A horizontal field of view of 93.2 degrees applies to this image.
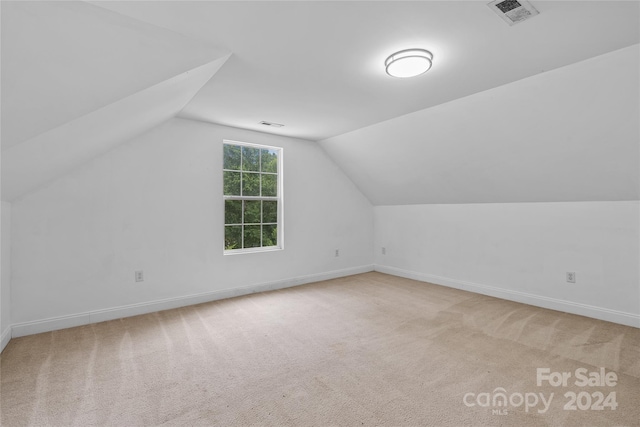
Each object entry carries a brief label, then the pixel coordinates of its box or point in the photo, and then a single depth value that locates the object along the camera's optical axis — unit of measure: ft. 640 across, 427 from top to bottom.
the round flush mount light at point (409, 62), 7.22
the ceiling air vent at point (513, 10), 5.52
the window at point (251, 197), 14.12
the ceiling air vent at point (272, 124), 13.14
